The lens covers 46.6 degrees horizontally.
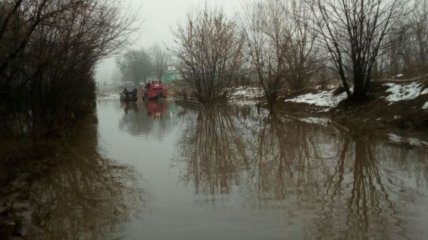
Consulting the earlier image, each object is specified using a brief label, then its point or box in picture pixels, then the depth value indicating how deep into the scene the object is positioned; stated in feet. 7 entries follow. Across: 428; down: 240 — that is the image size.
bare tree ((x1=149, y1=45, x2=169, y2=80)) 326.65
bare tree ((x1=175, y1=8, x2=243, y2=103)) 115.65
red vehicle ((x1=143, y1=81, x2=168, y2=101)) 187.21
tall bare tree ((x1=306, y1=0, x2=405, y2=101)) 65.62
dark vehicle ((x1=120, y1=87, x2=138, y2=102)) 185.88
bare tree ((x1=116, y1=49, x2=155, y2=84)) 341.41
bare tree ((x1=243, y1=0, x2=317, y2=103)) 96.94
